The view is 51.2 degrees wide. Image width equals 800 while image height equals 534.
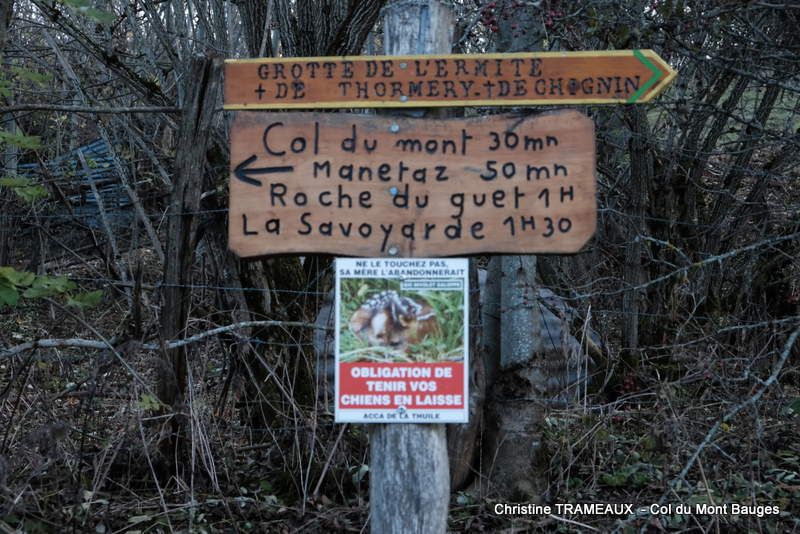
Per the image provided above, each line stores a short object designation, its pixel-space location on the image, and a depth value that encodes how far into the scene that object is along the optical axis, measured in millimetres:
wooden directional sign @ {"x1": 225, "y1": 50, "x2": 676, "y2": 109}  2779
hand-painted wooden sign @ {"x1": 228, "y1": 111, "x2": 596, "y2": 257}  2783
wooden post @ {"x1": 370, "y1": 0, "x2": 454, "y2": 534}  2797
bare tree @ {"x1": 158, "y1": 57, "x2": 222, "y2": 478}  4406
